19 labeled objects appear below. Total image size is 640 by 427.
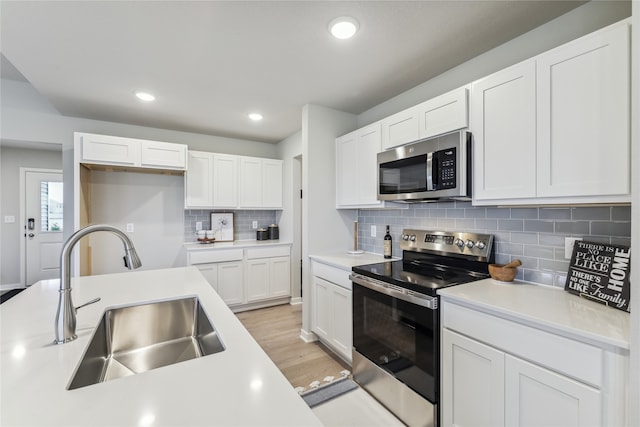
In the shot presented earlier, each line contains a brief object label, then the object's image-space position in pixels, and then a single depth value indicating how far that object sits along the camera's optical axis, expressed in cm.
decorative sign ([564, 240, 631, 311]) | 127
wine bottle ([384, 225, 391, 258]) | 266
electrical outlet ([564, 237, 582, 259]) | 155
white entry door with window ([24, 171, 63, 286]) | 434
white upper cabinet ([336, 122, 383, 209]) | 254
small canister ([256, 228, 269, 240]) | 432
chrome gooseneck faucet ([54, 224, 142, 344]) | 98
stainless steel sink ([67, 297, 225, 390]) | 116
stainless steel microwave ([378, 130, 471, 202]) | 179
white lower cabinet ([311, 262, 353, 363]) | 236
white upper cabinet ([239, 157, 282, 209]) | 407
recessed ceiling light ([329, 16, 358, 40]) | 167
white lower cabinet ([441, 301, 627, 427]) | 105
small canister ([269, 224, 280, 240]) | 441
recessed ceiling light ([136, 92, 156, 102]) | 268
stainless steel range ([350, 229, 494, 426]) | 163
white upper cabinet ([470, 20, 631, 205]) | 122
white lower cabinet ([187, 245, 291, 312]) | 358
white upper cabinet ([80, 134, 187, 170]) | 302
